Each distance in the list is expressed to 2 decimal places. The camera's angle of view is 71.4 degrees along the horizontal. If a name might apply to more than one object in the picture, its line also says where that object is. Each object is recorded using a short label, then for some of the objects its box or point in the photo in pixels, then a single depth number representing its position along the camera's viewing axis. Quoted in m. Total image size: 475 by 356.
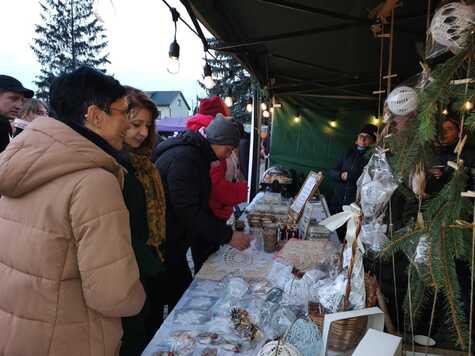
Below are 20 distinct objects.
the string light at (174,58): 3.45
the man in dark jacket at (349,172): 4.18
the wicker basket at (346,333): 0.95
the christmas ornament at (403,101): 0.98
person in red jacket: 2.22
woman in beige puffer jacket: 0.94
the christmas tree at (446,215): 0.71
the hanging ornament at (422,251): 0.78
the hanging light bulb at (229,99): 7.40
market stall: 0.98
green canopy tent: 2.93
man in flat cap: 2.56
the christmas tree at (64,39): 23.03
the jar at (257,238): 2.05
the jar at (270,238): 1.98
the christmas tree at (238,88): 19.11
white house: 41.44
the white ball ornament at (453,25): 0.72
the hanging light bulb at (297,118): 7.59
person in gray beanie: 1.85
